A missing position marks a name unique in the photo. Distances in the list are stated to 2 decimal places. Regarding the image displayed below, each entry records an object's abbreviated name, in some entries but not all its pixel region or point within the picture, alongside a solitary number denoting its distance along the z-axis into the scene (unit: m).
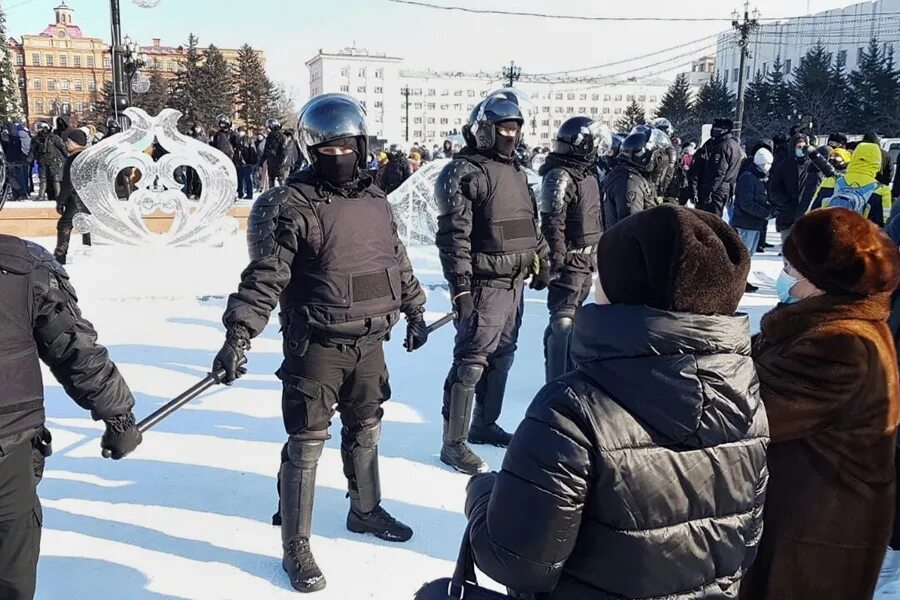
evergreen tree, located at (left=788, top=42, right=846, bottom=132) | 40.75
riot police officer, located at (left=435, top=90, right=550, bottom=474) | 4.18
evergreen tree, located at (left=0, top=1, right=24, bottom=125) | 33.83
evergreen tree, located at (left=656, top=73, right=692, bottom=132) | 49.09
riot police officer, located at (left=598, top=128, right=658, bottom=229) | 5.64
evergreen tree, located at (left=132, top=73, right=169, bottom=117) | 43.25
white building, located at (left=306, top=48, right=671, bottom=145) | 92.12
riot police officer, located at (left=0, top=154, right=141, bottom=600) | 2.06
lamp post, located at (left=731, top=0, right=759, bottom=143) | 29.00
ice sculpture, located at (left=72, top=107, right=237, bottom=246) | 10.65
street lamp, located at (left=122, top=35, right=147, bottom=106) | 18.98
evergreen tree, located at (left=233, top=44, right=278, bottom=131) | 47.56
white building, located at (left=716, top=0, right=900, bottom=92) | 54.56
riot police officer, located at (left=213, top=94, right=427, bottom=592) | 3.02
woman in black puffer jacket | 1.41
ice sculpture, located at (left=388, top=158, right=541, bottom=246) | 12.09
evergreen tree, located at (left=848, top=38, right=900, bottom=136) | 38.93
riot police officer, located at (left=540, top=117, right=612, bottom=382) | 5.11
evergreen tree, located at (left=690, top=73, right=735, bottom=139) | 45.69
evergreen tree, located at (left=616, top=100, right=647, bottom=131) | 50.03
